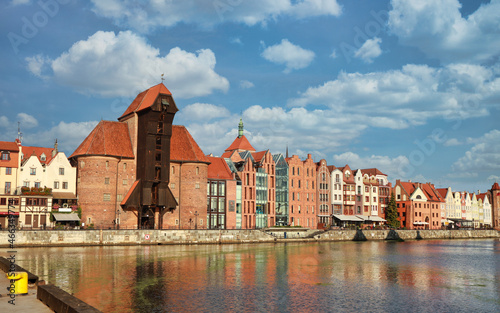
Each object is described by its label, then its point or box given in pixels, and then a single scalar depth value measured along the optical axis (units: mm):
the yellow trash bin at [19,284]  25422
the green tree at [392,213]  143500
